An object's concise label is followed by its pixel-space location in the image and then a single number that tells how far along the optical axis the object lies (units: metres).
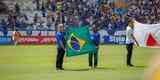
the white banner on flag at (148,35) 32.75
